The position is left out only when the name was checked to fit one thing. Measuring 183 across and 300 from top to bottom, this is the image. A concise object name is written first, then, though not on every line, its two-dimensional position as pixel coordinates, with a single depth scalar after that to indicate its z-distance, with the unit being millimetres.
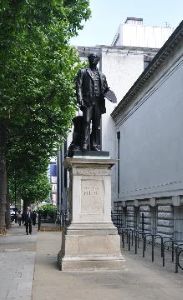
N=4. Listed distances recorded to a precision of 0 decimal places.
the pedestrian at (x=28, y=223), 31567
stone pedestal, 12039
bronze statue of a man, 13234
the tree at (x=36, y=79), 12000
